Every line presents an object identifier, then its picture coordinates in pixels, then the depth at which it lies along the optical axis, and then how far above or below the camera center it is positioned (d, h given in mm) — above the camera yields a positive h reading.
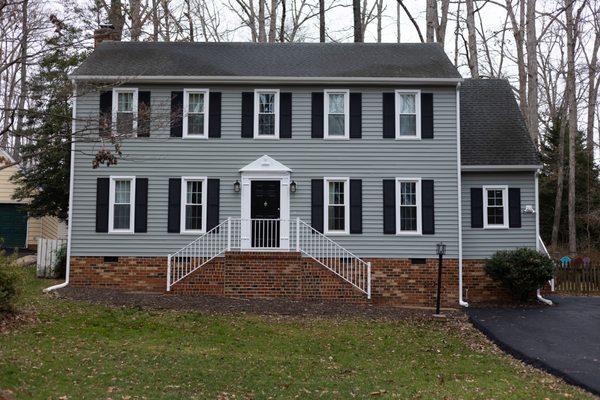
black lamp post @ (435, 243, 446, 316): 14084 -864
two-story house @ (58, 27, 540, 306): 16453 +1124
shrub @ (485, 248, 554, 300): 15781 -1144
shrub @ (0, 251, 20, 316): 10852 -1186
